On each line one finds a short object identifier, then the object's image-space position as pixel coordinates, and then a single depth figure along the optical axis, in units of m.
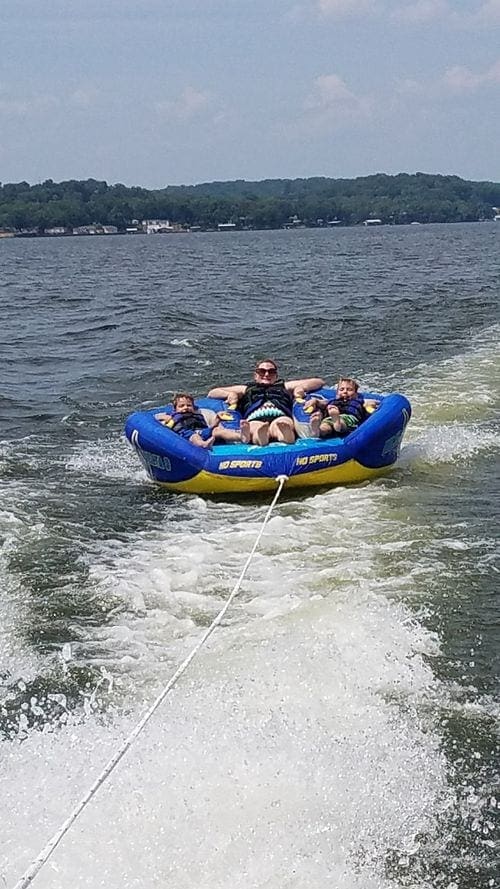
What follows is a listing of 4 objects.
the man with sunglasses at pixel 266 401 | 7.68
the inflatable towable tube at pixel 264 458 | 7.28
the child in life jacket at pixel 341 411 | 7.78
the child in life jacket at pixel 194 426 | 7.70
